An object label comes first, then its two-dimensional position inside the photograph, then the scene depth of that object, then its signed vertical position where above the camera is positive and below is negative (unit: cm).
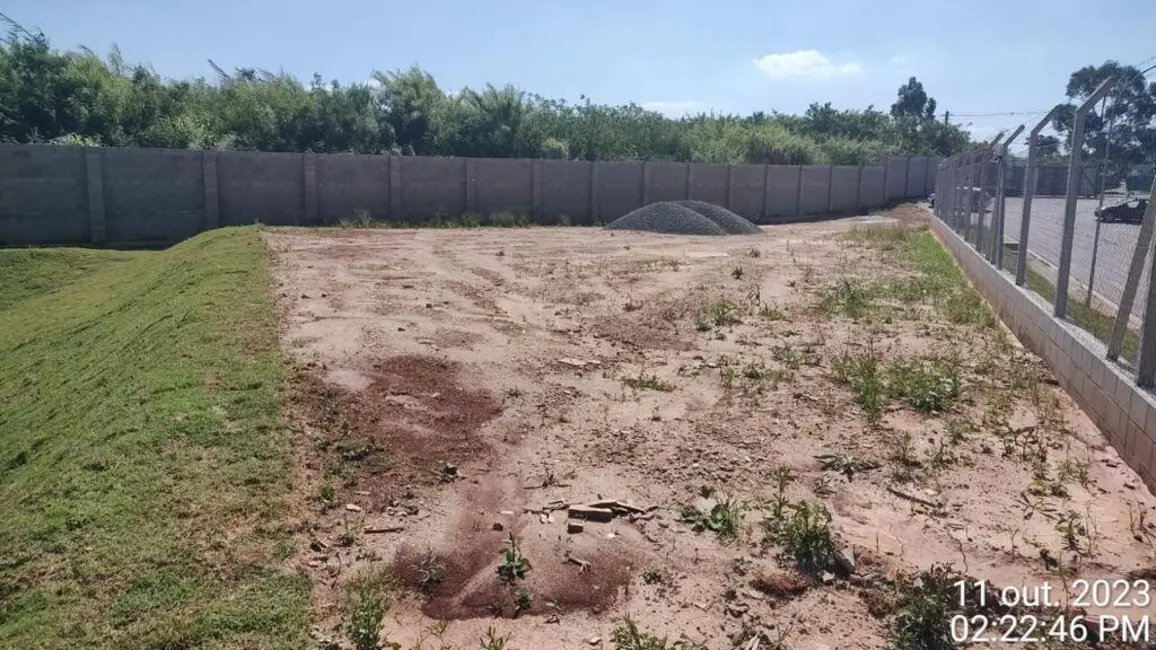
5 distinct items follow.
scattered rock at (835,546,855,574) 382 -168
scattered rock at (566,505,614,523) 435 -170
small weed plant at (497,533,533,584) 375 -173
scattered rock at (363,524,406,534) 417 -173
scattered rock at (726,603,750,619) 350 -176
